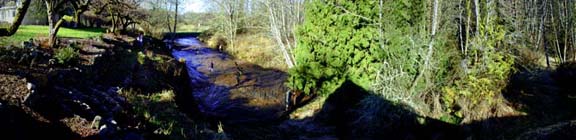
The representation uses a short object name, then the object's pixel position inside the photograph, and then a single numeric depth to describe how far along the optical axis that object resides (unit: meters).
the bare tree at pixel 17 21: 6.23
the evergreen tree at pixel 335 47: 12.48
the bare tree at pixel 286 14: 20.21
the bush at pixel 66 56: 10.32
